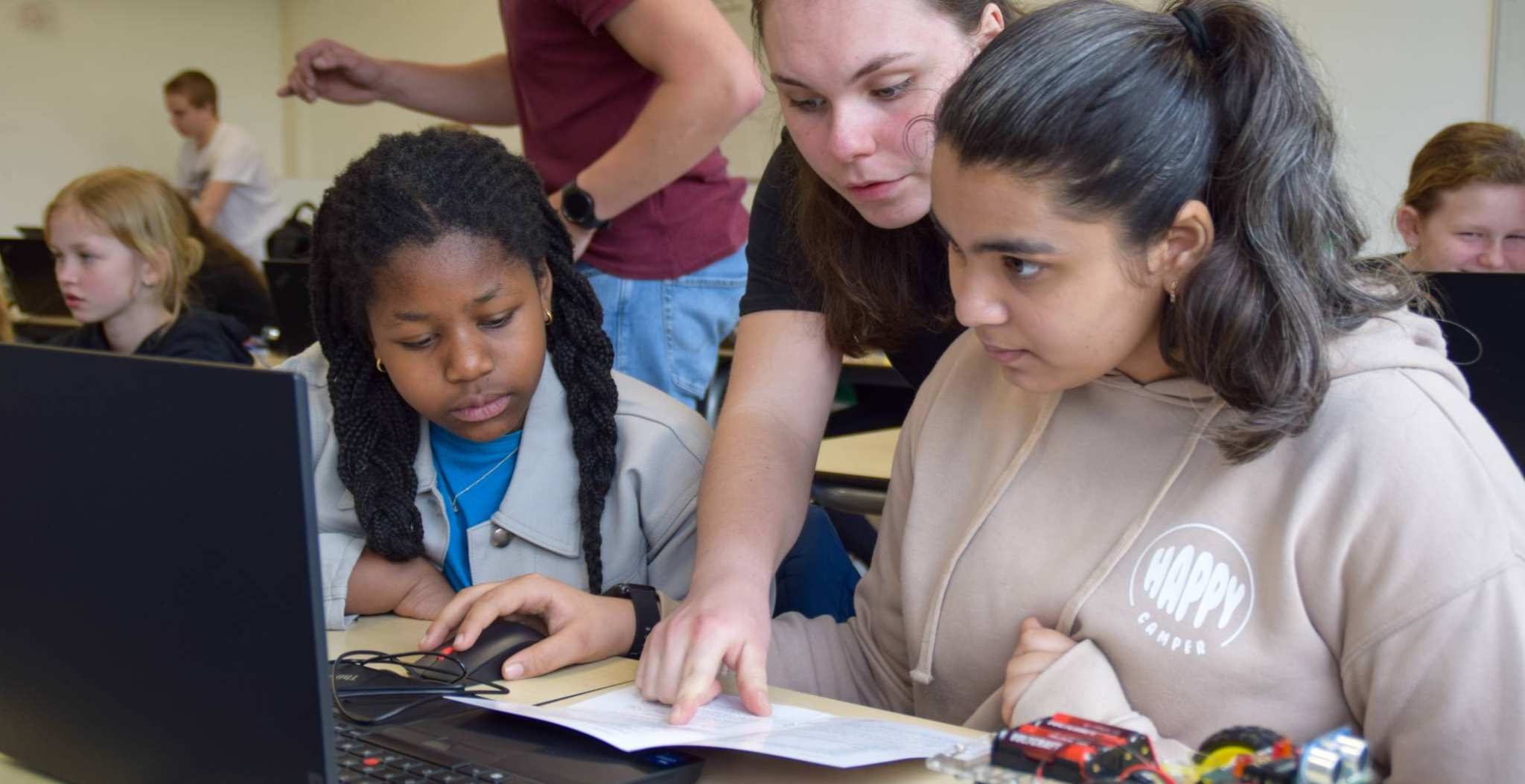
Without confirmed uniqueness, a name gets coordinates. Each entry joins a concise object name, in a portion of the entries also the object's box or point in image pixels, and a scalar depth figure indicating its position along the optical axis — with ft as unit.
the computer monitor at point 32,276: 15.46
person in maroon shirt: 6.06
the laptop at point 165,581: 2.36
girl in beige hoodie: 3.04
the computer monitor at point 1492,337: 5.64
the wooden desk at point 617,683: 3.13
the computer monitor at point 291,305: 12.14
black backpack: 18.29
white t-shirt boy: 21.61
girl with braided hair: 4.87
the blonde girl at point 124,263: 9.54
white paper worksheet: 3.07
